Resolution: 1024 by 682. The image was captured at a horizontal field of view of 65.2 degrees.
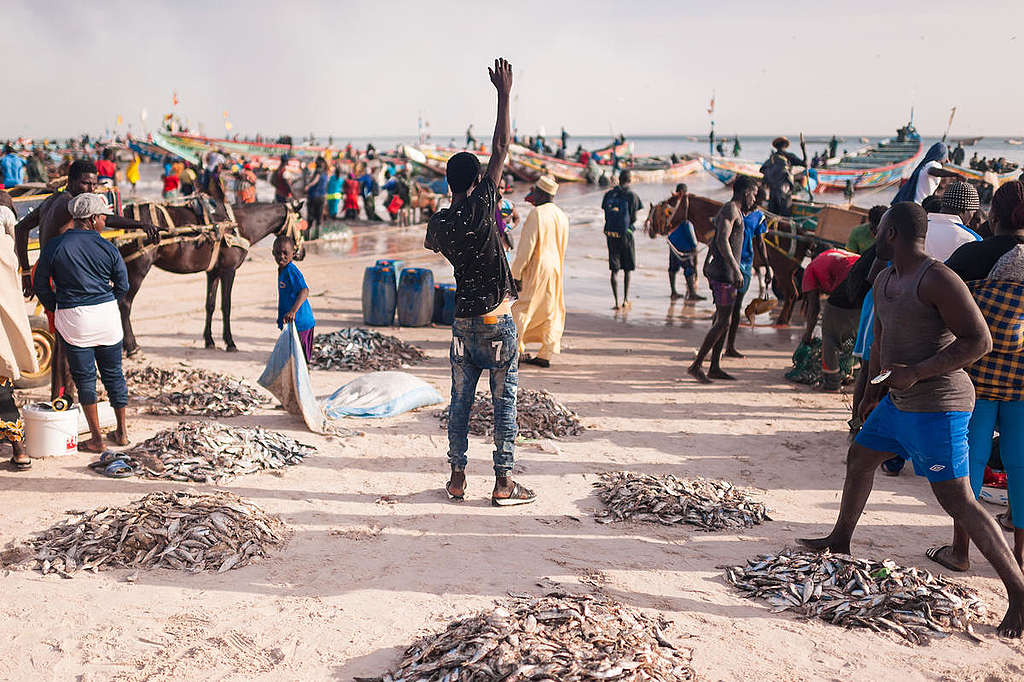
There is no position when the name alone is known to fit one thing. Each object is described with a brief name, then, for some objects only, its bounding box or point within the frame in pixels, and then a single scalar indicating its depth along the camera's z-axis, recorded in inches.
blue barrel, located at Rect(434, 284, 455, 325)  442.9
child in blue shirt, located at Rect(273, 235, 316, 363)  280.7
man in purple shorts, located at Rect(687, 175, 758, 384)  330.6
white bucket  232.1
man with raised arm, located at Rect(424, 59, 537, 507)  194.5
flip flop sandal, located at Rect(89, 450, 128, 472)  229.3
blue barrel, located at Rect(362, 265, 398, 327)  430.9
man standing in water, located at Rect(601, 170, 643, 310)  487.8
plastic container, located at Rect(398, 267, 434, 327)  432.5
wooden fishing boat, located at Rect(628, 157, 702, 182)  1768.0
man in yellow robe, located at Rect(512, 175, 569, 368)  355.9
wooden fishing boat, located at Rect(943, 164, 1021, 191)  632.4
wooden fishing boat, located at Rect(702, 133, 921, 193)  1240.2
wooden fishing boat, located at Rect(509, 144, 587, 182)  1737.8
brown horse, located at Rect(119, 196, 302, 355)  356.2
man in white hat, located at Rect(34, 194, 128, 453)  225.8
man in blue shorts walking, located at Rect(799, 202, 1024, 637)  150.9
